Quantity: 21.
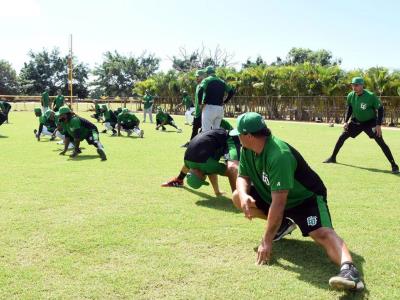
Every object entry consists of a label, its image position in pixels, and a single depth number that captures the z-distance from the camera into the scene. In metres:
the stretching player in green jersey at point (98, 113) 21.39
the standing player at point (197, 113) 10.13
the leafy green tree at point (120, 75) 68.62
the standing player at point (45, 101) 21.33
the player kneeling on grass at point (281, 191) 3.90
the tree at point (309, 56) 69.81
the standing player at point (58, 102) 18.40
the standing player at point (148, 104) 26.17
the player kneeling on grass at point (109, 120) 18.17
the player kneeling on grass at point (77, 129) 11.15
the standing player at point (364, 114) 9.56
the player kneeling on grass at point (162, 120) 20.38
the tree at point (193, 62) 62.40
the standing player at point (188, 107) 25.01
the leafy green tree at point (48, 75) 65.25
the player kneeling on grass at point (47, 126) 14.91
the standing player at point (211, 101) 9.78
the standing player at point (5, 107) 22.36
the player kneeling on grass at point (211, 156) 6.24
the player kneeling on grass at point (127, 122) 17.55
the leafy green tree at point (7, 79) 68.31
